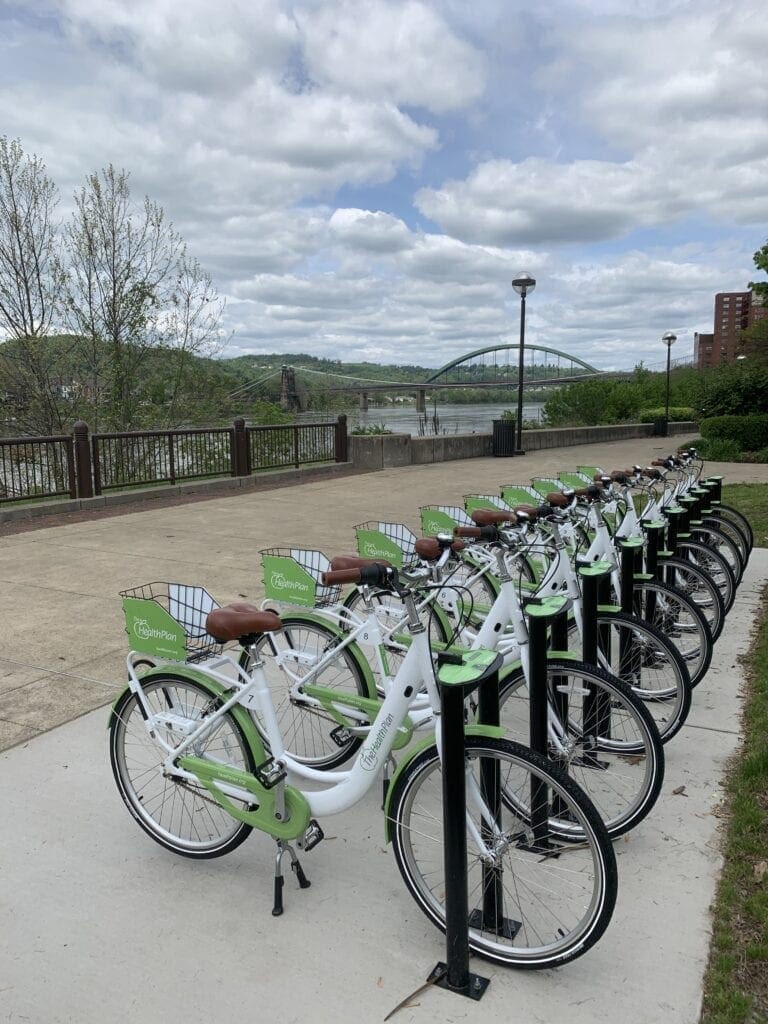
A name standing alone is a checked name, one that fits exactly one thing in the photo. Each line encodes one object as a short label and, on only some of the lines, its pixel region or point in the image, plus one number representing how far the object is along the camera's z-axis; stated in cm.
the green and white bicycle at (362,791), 229
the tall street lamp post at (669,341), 3011
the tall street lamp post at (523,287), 1884
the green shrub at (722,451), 1778
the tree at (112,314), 1521
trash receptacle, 1934
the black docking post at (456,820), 212
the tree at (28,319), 1434
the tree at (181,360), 1612
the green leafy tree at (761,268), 2267
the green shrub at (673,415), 3056
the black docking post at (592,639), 308
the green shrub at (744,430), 1840
